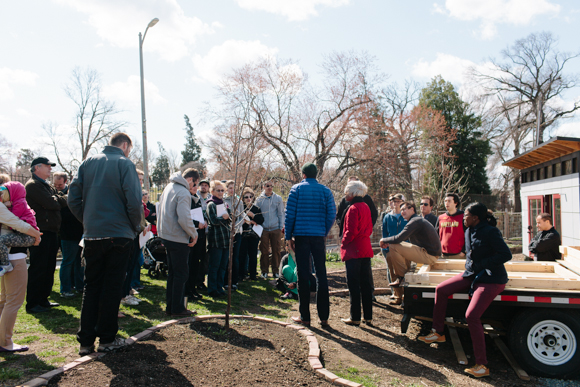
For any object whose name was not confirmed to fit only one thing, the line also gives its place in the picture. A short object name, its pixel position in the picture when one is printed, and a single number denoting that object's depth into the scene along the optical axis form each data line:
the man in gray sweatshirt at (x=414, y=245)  6.13
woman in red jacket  5.39
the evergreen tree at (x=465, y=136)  29.98
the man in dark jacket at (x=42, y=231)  5.24
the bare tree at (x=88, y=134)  37.75
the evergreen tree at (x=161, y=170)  57.72
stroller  8.12
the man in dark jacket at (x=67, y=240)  5.96
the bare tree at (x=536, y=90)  33.94
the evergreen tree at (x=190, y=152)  54.97
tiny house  10.61
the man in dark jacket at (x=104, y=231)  3.72
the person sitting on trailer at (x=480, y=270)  4.14
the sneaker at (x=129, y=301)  5.76
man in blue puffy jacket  5.16
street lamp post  15.10
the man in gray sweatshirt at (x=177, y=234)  4.97
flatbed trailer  4.12
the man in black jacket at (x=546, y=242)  6.71
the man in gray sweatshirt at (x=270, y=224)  8.68
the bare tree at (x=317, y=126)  22.75
